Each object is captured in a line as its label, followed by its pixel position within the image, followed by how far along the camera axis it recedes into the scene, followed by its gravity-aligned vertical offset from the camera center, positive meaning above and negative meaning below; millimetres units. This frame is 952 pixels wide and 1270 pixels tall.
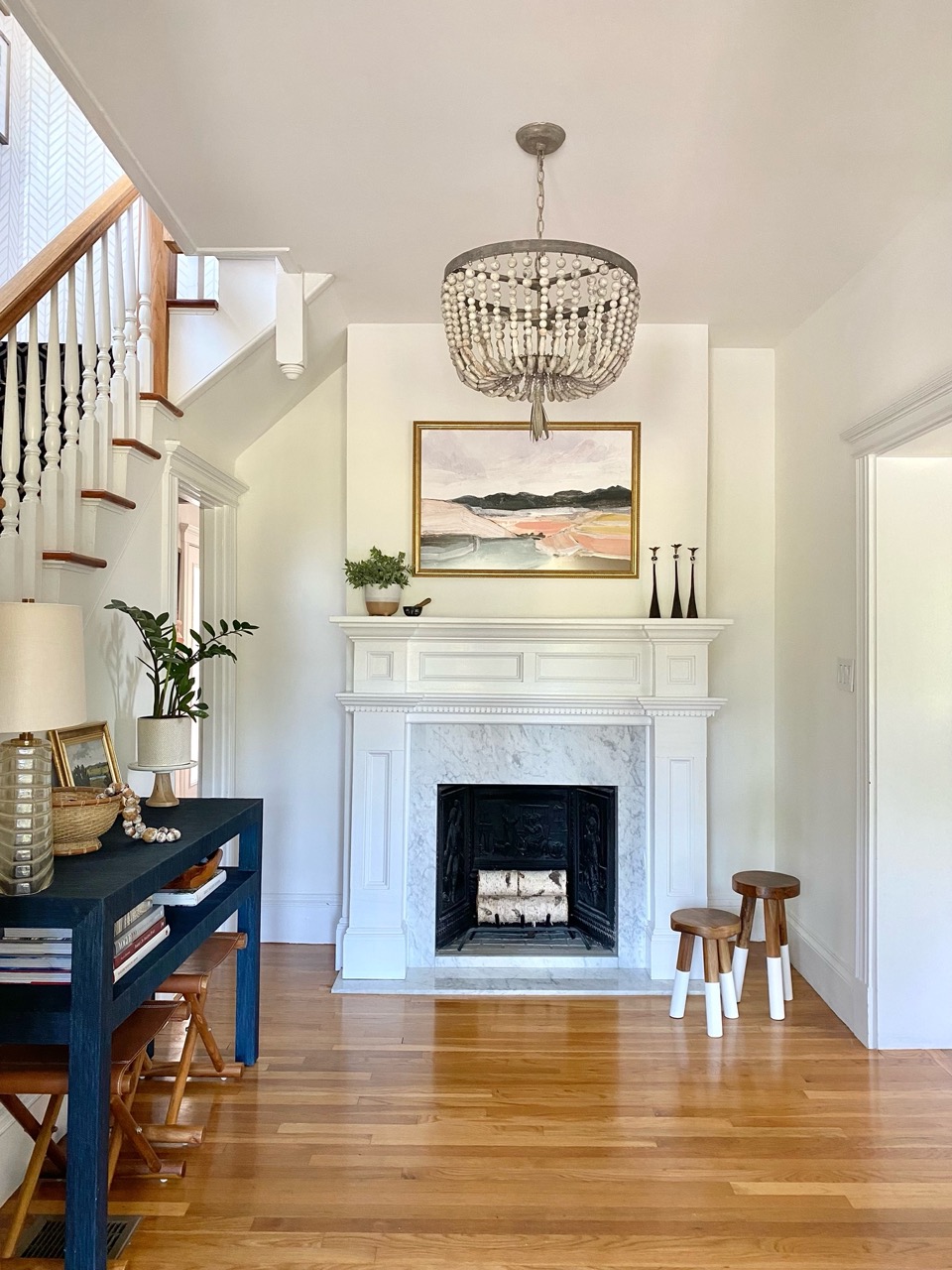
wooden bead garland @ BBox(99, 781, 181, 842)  2322 -469
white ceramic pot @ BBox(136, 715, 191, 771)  2727 -293
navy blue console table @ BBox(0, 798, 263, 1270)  1774 -758
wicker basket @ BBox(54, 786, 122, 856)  2141 -422
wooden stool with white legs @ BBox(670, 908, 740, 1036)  3273 -1149
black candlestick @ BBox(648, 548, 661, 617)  3918 +271
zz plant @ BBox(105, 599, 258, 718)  2773 -36
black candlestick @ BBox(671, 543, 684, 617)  3921 +212
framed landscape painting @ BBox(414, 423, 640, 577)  4043 +674
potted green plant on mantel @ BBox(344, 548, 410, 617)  3848 +310
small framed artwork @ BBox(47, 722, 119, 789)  2406 -312
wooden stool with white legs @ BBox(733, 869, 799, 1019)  3418 -1074
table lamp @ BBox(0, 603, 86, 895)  1771 -134
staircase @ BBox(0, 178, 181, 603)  2428 +794
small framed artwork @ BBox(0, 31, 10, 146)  4000 +2492
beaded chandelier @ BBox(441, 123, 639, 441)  2227 +855
